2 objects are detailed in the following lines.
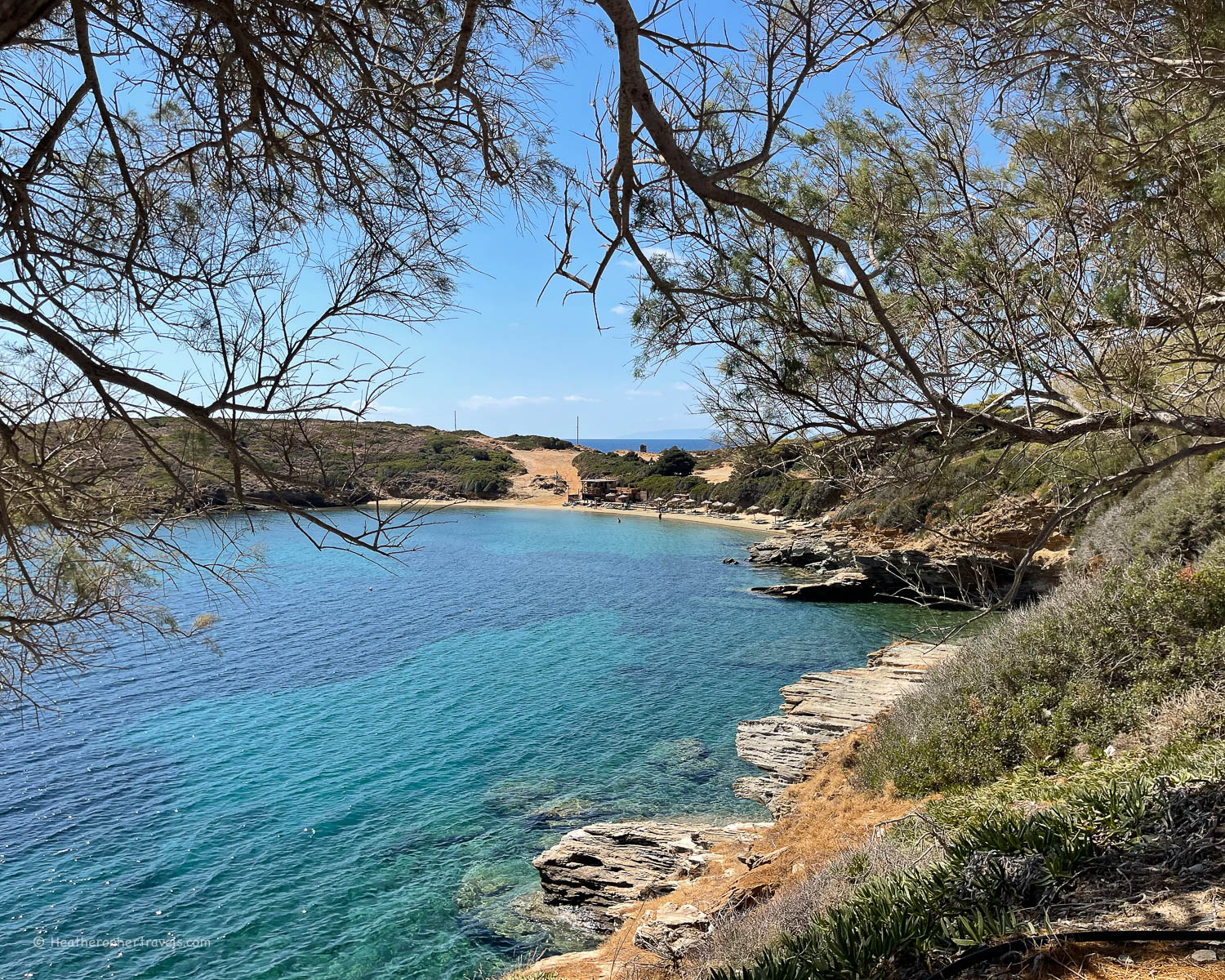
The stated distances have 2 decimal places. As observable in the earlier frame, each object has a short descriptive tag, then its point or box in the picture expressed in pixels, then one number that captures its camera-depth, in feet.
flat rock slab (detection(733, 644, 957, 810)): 41.37
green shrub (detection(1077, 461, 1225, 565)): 43.14
